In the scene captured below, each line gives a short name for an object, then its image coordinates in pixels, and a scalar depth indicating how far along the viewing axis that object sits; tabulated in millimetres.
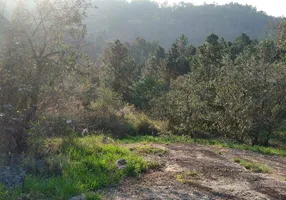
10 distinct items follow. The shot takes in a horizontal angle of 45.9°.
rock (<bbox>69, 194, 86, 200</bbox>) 4367
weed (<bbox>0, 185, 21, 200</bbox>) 4219
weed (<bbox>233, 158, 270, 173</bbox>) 6750
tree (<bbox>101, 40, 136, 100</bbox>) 26703
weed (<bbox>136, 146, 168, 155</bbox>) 7633
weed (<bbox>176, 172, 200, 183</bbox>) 5477
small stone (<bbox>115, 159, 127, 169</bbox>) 5871
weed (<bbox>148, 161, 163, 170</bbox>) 6258
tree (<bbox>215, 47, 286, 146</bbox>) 12266
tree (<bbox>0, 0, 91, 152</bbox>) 6688
